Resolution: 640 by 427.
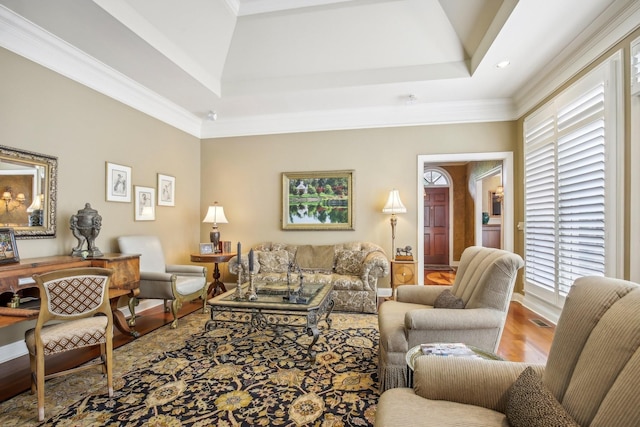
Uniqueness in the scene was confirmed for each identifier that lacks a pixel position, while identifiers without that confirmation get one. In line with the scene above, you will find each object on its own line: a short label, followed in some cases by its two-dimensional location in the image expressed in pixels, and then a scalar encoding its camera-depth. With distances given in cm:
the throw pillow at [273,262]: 461
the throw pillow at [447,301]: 237
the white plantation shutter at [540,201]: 369
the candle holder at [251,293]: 292
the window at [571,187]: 277
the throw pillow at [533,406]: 98
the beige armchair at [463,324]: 205
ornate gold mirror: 276
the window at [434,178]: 850
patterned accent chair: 197
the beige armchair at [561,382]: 90
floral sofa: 408
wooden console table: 239
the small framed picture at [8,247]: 251
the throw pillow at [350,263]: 451
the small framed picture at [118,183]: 376
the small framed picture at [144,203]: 417
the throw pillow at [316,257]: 471
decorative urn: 317
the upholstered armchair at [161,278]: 353
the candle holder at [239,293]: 300
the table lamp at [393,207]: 466
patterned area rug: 195
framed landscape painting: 509
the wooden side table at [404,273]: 452
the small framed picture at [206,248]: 477
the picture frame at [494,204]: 815
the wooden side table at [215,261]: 458
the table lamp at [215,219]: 497
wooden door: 845
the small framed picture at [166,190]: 457
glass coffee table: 273
